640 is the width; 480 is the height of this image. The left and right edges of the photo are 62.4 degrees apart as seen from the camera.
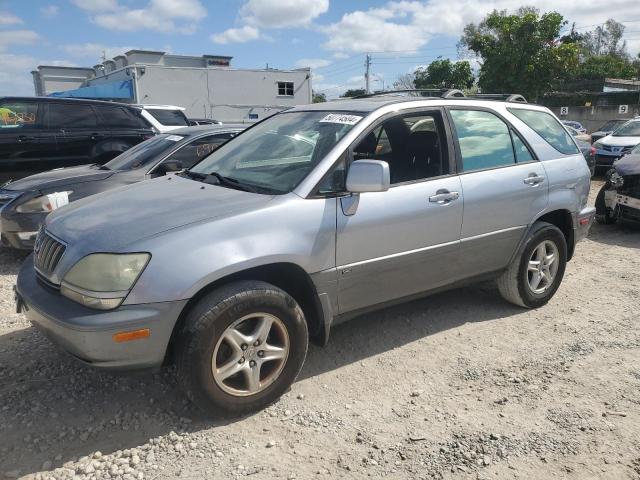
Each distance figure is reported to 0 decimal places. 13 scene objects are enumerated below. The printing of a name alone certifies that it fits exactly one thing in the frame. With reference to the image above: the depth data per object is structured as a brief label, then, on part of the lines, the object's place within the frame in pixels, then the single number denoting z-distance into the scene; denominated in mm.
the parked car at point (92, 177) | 5430
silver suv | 2656
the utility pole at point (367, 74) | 63494
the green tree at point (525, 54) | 26891
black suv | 8070
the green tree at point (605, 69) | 53950
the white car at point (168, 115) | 12133
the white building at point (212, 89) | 25234
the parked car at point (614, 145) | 13859
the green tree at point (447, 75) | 46875
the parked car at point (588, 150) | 9126
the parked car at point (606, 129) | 18555
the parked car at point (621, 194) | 7180
